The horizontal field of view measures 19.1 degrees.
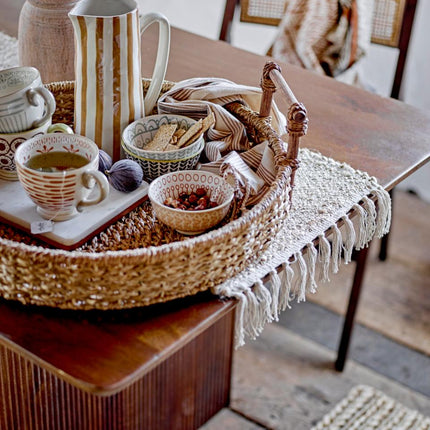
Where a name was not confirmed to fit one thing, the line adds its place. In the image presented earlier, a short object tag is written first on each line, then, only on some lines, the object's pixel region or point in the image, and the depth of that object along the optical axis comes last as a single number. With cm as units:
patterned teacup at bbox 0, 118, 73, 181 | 161
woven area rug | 234
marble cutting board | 155
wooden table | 144
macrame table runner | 155
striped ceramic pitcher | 163
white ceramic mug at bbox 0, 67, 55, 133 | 160
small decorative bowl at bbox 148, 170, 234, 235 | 156
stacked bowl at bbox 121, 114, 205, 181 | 165
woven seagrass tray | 144
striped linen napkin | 164
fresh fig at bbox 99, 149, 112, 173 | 164
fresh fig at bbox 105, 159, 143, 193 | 161
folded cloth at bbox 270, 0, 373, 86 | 250
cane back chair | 237
